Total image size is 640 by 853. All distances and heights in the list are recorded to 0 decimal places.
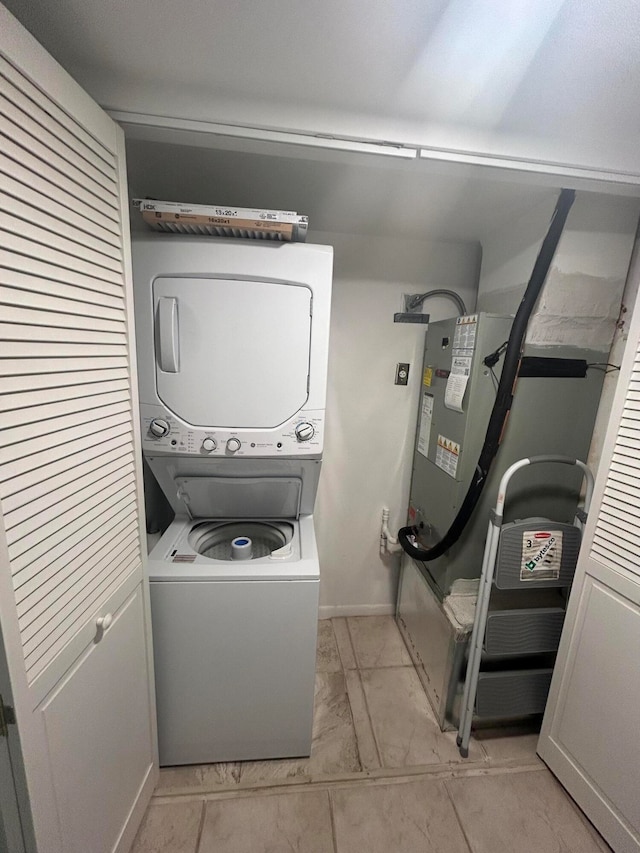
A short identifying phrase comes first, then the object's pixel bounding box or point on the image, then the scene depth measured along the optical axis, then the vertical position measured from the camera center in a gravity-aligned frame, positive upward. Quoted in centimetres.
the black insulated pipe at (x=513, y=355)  142 +3
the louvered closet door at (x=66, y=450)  66 -25
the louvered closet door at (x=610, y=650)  116 -97
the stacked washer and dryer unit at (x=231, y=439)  127 -34
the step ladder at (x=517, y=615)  139 -101
